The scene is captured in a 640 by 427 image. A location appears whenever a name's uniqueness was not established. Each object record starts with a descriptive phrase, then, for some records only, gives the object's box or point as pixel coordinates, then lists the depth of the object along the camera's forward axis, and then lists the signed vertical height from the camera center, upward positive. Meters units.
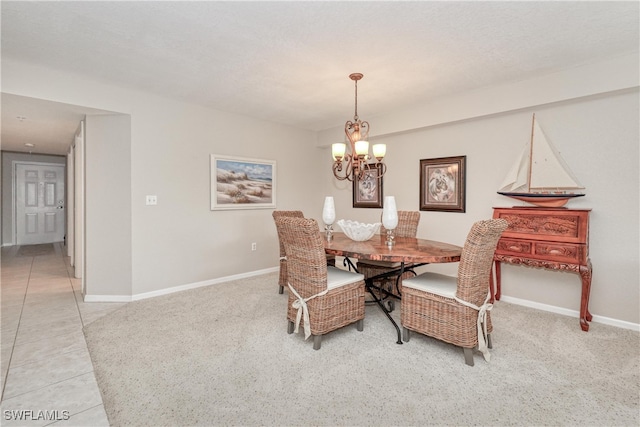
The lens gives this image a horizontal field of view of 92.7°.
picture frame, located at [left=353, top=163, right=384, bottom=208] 4.63 +0.31
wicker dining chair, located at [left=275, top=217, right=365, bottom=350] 2.25 -0.61
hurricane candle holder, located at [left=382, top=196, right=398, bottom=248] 2.69 -0.06
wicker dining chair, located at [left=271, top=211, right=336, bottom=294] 3.47 -0.64
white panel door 6.84 +0.06
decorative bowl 2.74 -0.19
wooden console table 2.60 -0.27
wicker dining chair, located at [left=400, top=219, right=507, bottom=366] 1.98 -0.63
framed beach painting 4.03 +0.35
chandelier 2.84 +0.56
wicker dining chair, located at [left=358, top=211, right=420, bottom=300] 3.18 -0.56
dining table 2.16 -0.31
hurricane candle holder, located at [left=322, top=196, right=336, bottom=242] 3.01 -0.05
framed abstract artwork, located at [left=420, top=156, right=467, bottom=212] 3.68 +0.34
